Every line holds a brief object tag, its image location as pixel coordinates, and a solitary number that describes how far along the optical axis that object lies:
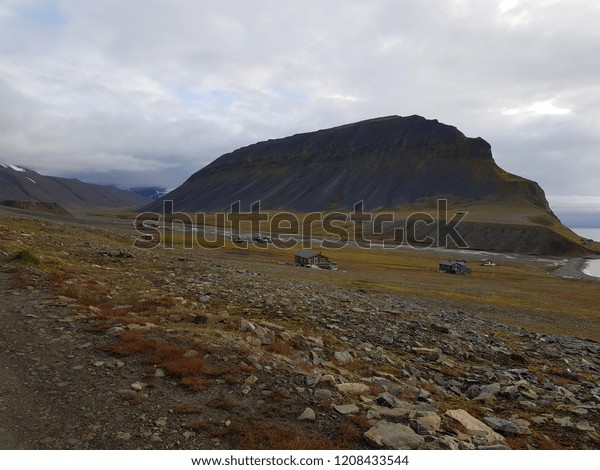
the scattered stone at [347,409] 9.66
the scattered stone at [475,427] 9.73
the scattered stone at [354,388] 10.91
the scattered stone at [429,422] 9.36
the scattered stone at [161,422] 8.52
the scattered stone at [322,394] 10.30
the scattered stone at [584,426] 11.25
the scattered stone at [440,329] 22.41
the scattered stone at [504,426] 10.62
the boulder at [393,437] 8.57
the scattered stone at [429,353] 17.44
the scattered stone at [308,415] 9.27
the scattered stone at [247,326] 15.14
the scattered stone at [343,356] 14.43
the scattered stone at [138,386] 9.84
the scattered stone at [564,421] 11.53
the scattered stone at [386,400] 10.67
